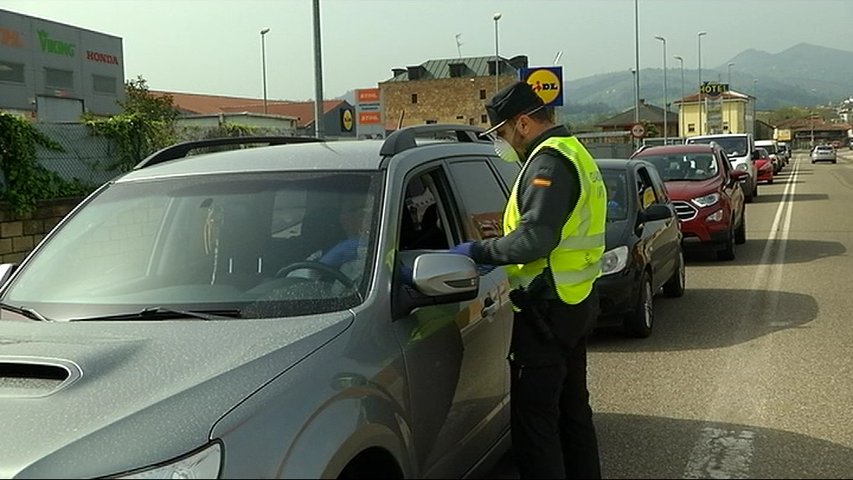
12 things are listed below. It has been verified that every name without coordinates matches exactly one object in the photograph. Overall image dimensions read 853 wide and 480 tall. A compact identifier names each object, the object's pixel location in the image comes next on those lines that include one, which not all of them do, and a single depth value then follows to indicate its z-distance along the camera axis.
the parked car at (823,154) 70.06
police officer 3.38
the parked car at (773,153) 43.16
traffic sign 35.81
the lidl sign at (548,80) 18.58
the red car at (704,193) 12.87
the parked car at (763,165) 36.00
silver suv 2.31
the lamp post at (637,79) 41.21
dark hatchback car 7.78
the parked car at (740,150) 25.11
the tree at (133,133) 12.22
